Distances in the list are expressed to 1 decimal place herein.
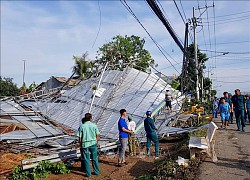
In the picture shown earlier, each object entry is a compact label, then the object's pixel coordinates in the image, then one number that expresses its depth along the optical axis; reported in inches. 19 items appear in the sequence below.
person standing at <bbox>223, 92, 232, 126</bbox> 368.9
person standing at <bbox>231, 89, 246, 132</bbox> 320.8
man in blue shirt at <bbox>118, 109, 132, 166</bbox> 232.6
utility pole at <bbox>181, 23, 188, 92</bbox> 475.2
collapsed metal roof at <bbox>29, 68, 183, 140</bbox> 365.7
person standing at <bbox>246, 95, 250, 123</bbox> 374.1
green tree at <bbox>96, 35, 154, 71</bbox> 1147.1
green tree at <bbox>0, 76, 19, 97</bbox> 1184.4
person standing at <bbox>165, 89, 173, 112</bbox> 377.2
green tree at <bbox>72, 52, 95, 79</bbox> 1004.0
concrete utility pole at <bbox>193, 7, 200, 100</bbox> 678.9
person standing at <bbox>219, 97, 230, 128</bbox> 343.3
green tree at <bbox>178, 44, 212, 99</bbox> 871.6
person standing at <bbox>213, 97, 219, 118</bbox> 542.2
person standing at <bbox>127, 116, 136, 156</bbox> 264.5
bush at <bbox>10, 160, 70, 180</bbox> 208.5
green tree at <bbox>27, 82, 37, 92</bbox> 1132.8
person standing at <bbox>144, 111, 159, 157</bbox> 256.4
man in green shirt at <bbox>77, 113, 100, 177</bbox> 208.1
